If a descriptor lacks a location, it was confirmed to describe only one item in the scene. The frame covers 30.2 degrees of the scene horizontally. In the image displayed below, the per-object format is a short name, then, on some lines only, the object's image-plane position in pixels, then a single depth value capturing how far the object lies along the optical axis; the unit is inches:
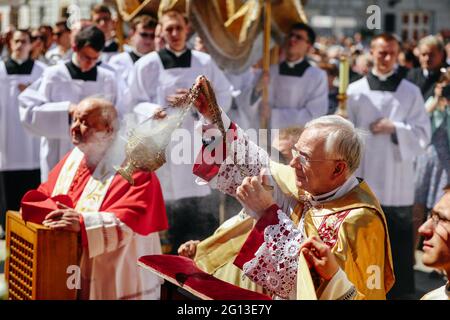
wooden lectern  144.0
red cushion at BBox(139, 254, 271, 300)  104.7
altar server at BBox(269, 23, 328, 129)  254.4
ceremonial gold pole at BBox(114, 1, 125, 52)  275.0
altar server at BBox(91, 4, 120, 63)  293.8
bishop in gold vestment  104.9
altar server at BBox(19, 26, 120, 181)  220.1
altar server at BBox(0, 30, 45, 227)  281.9
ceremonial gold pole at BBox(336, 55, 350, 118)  224.8
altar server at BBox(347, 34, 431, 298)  226.7
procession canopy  250.4
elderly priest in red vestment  152.4
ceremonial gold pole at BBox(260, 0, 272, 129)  257.3
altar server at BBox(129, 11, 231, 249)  221.3
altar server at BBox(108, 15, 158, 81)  257.1
